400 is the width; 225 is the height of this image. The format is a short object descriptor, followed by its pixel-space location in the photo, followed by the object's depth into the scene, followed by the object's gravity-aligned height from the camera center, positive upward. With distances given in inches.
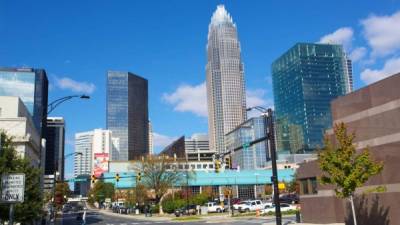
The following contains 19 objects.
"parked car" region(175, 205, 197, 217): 3435.0 -71.4
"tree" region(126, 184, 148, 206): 4256.9 +56.3
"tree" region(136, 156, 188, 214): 4015.8 +226.6
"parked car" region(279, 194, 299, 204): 3599.4 -14.5
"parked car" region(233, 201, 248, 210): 3347.0 -52.2
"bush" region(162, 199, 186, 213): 3771.2 -33.2
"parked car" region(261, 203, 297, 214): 2857.8 -65.6
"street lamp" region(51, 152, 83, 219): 1928.8 +92.0
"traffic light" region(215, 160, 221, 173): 2344.9 +160.8
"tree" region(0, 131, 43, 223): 1133.4 +48.0
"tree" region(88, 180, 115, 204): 6586.6 +163.3
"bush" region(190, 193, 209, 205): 4065.9 +0.0
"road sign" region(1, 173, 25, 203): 583.2 +22.0
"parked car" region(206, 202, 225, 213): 3516.2 -63.2
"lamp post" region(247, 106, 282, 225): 1317.7 +107.9
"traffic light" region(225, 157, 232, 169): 2203.2 +168.7
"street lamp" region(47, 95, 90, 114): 1385.5 +292.1
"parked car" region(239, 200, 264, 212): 3270.2 -53.0
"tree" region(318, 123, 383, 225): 1085.1 +66.7
